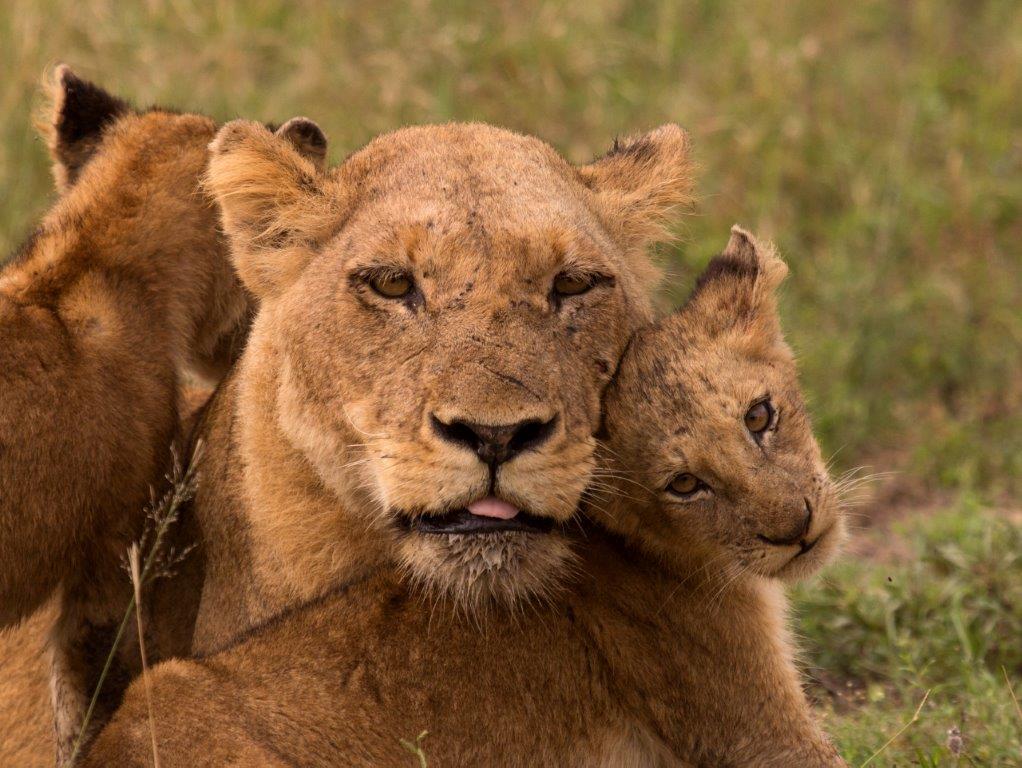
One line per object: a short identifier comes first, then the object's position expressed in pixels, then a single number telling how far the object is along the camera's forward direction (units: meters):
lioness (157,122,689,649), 7.16
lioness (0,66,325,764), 8.22
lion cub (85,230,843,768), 7.47
